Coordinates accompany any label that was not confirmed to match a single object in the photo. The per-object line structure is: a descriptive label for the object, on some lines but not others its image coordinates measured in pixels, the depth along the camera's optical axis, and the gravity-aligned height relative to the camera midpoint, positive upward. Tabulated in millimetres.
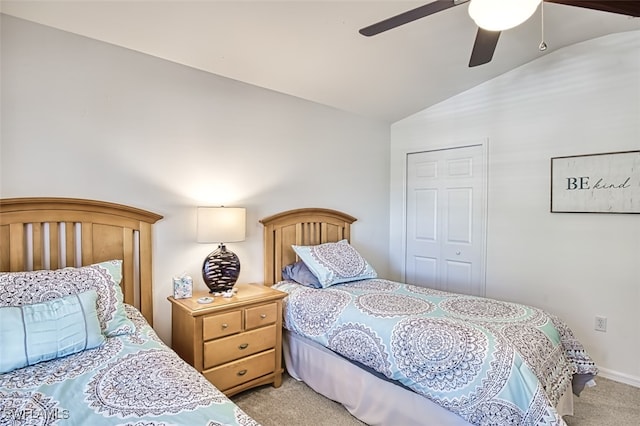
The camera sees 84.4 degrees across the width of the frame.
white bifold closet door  3613 -151
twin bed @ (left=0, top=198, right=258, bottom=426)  1212 -599
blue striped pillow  1471 -559
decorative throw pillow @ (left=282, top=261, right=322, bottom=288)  2934 -598
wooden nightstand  2260 -898
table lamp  2488 -237
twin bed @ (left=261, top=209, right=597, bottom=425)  1685 -808
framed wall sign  2762 +186
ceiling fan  1571 +908
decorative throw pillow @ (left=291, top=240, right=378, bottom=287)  2945 -506
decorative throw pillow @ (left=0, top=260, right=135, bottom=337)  1669 -419
